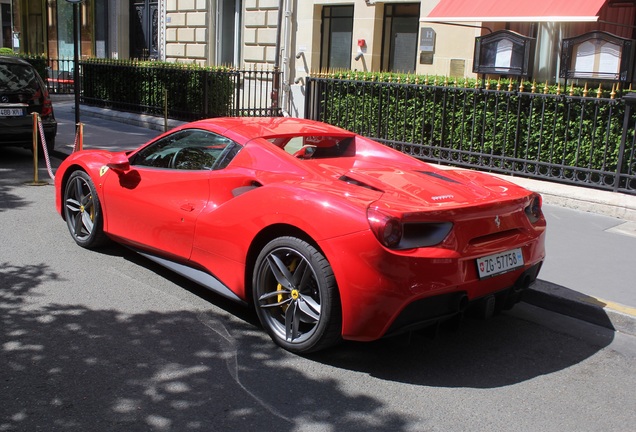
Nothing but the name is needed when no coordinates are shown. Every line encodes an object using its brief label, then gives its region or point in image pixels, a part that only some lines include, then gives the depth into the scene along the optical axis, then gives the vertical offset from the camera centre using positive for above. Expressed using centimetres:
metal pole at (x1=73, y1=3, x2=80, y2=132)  1206 +22
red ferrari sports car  405 -91
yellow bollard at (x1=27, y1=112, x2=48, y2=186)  977 -125
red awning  1099 +137
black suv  1120 -45
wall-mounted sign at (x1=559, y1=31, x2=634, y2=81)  955 +54
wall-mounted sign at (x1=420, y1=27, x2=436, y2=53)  1512 +106
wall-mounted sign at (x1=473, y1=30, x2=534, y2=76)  1085 +61
